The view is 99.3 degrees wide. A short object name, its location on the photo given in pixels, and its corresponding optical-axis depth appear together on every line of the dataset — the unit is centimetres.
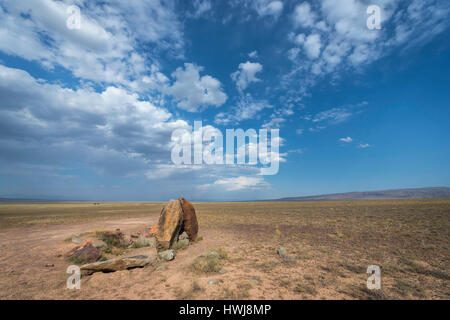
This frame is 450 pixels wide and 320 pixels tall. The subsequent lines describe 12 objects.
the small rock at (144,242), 1313
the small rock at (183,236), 1337
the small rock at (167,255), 1014
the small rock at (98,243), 1179
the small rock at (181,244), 1223
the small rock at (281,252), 1064
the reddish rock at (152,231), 1630
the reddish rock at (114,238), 1280
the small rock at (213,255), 983
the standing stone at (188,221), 1420
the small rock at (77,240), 1295
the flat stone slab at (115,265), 805
